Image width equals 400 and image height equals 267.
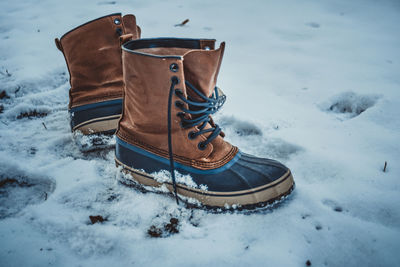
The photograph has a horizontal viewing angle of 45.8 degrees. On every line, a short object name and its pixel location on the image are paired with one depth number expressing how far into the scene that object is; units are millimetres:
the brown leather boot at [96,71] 909
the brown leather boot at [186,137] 748
